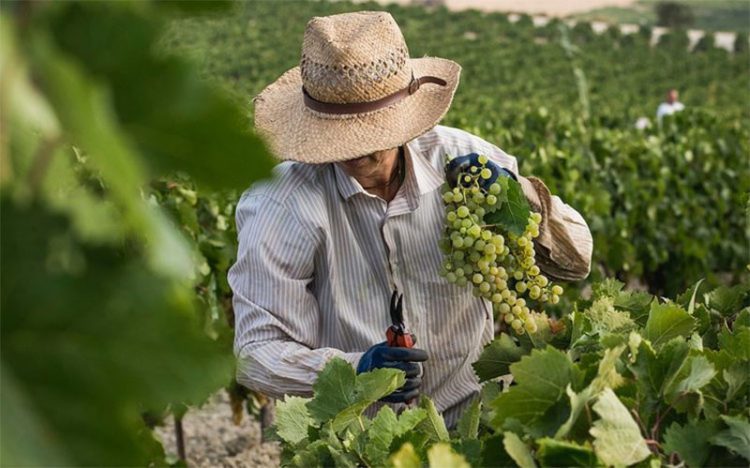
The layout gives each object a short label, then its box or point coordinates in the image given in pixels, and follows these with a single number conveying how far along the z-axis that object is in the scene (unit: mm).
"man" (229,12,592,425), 2900
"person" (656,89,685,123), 18594
